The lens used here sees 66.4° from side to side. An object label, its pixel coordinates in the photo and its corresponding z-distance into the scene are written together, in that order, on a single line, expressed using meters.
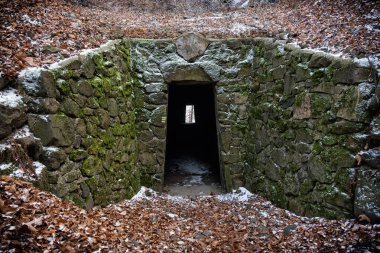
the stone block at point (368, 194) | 3.47
